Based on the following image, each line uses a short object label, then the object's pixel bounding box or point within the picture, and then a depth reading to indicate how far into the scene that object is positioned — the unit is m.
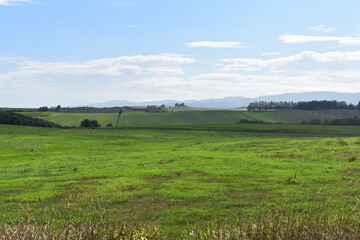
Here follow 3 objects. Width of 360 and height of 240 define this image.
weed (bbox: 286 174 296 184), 22.52
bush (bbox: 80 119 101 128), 140.00
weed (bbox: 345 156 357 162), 33.52
